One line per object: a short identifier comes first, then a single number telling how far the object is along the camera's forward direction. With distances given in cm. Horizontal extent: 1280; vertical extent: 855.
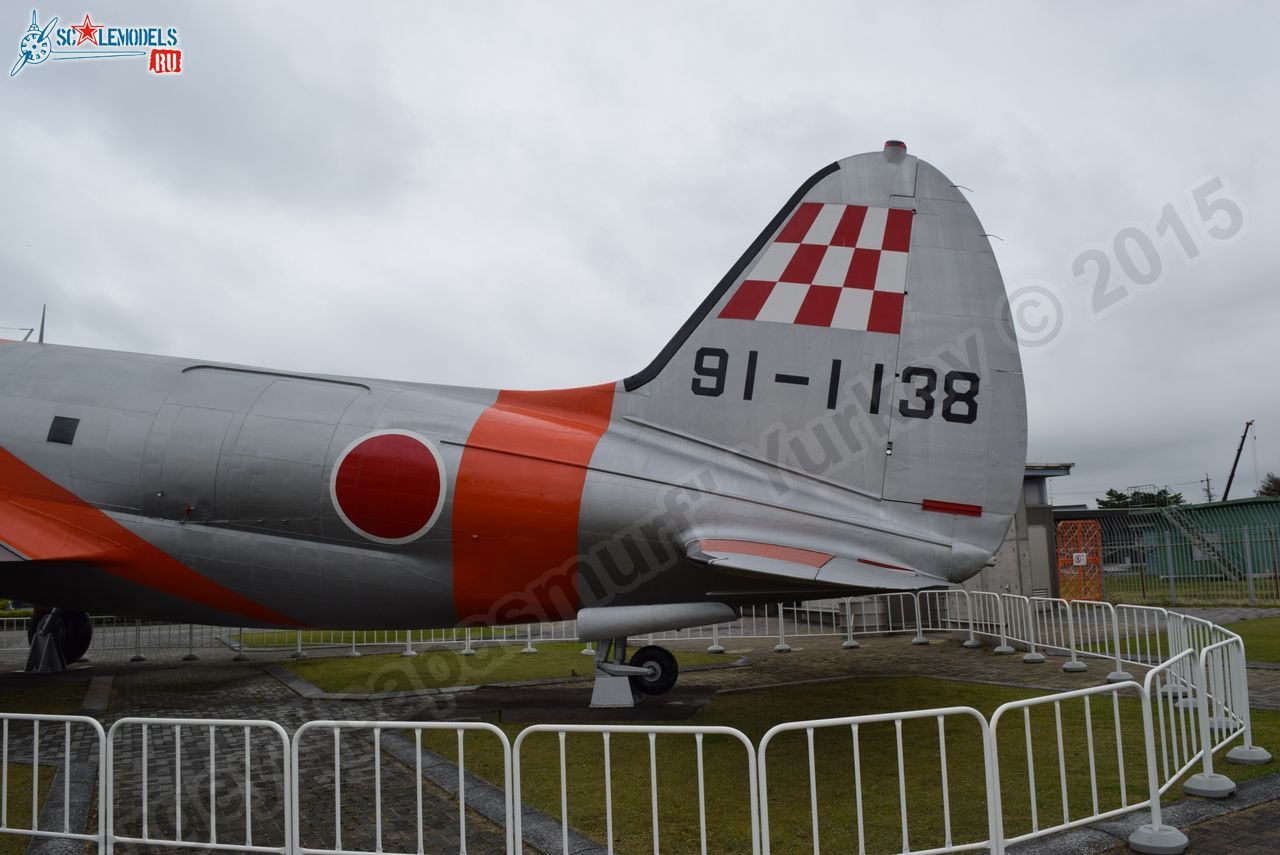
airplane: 797
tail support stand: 895
